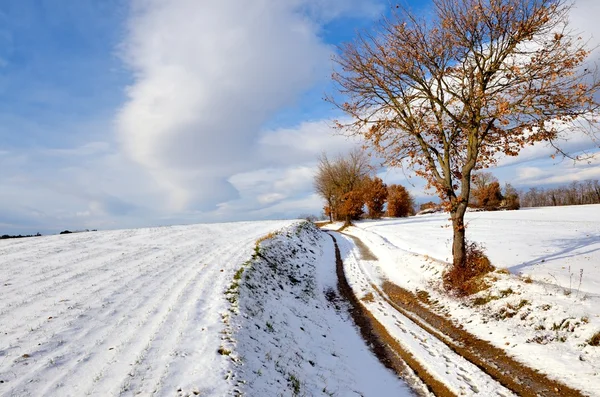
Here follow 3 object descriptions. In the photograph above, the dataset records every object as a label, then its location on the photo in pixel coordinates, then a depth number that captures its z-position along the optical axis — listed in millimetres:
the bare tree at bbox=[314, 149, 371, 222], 61000
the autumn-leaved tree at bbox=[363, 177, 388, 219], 76912
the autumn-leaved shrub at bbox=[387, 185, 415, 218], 84188
